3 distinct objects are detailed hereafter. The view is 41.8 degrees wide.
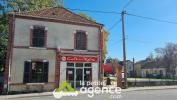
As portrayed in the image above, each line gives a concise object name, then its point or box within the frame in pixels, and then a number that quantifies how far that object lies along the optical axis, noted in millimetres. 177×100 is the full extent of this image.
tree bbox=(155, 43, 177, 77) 67688
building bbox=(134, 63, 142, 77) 88350
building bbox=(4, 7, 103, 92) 21375
